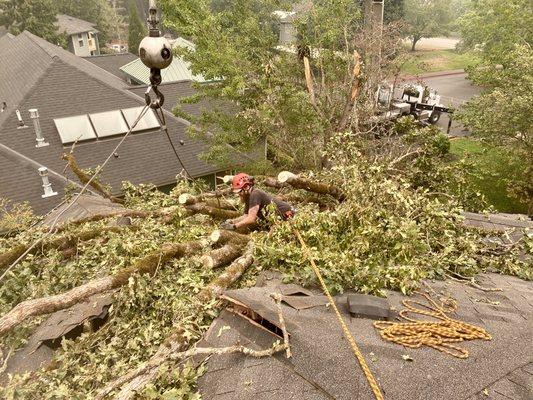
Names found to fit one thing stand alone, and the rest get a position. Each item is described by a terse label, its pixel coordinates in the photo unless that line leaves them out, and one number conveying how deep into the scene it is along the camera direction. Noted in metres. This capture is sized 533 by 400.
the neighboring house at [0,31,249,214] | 13.80
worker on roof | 6.52
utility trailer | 22.50
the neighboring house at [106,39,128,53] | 50.34
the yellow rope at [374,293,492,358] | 3.50
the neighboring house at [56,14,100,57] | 43.66
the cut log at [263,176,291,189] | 8.18
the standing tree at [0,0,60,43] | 37.34
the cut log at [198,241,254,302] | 4.37
